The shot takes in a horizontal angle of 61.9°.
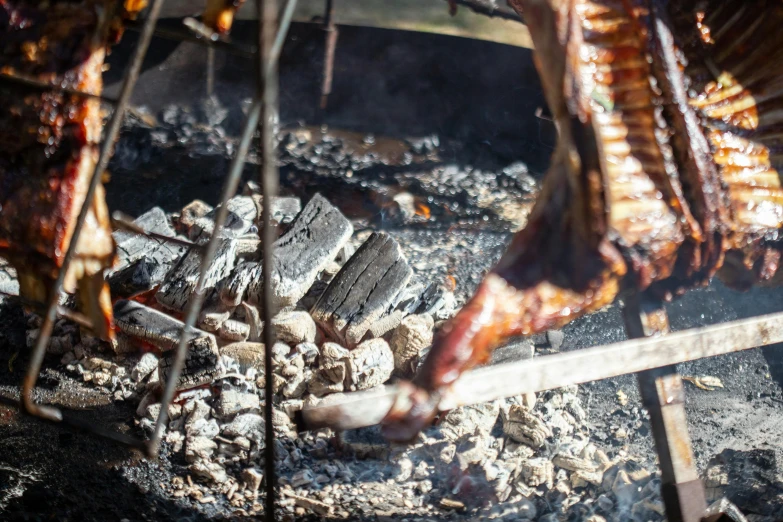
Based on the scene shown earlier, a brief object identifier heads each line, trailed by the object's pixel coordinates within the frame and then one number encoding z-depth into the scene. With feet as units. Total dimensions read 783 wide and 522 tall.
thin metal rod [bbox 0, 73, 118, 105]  6.77
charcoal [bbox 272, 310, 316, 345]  12.35
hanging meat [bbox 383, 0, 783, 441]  7.05
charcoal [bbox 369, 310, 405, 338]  12.78
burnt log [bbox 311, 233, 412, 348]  12.53
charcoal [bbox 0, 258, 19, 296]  13.43
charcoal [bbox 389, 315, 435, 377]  12.42
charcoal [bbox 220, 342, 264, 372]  12.35
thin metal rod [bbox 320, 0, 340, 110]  19.20
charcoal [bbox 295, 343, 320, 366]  12.35
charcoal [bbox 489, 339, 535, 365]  12.50
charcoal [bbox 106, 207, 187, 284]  13.10
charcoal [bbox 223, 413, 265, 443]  10.98
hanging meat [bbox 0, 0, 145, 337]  7.57
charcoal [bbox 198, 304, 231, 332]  12.38
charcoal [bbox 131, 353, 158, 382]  11.97
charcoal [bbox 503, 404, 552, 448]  11.43
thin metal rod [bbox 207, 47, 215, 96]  21.70
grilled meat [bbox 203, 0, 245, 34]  8.75
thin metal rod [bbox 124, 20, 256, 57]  5.54
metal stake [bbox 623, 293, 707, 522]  8.80
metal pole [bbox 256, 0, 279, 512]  5.22
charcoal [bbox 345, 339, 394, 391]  11.94
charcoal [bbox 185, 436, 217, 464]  10.68
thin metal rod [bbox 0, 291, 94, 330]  7.49
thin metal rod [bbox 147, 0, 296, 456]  5.60
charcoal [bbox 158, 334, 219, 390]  11.56
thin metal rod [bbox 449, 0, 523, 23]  18.89
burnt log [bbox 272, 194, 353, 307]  12.64
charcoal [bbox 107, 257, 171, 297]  13.07
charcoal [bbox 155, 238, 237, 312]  12.76
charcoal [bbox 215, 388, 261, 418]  11.35
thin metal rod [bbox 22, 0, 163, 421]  5.95
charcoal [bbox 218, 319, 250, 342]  12.46
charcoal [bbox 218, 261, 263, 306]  12.49
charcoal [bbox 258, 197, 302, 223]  15.37
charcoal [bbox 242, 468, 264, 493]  10.36
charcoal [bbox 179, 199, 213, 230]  15.38
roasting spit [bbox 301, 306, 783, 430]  6.86
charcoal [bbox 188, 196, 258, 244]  14.21
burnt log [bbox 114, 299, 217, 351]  11.99
